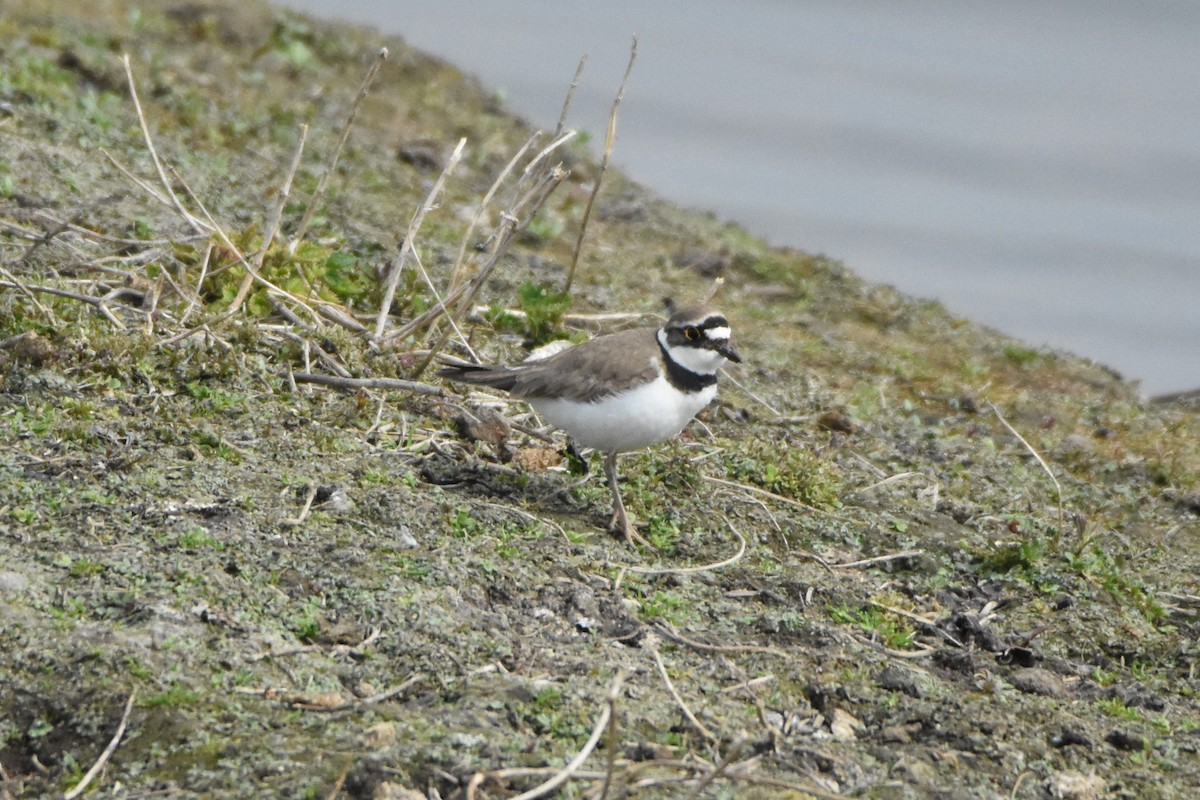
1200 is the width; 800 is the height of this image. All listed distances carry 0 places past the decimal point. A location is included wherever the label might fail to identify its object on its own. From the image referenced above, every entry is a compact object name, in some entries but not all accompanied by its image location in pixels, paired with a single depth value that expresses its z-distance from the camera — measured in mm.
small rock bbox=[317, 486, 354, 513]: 9891
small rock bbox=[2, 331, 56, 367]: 10930
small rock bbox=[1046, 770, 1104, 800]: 8023
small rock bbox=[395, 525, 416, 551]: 9562
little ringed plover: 10766
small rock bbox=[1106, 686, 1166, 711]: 9305
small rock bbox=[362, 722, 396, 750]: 7242
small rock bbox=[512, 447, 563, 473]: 11586
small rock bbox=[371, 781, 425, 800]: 6918
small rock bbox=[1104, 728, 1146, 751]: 8641
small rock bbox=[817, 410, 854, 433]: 13937
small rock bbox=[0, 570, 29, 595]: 8086
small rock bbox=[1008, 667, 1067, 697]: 9344
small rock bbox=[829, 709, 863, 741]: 8234
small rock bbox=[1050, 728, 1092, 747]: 8562
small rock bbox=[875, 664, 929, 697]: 8875
